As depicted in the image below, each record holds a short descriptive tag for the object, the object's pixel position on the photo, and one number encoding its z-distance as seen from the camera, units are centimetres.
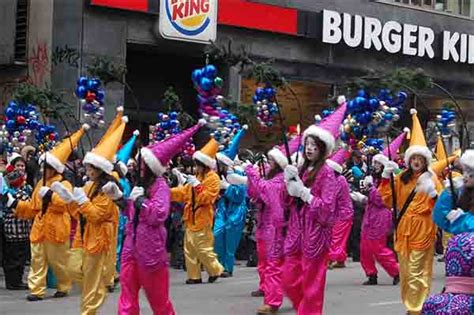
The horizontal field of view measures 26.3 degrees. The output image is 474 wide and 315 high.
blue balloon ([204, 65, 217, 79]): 948
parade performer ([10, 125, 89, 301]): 1156
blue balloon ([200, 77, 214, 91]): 950
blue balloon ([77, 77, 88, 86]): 1020
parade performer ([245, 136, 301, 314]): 1027
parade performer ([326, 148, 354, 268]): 1147
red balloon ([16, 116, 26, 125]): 1255
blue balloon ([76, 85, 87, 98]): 1017
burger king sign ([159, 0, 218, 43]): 2055
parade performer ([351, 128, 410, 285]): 1326
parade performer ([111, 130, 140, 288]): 974
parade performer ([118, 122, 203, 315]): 838
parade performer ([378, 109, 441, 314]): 983
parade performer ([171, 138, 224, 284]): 1339
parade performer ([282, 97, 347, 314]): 855
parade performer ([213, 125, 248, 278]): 1437
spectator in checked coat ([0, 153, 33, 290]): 1264
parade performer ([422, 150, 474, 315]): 608
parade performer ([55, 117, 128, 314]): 917
